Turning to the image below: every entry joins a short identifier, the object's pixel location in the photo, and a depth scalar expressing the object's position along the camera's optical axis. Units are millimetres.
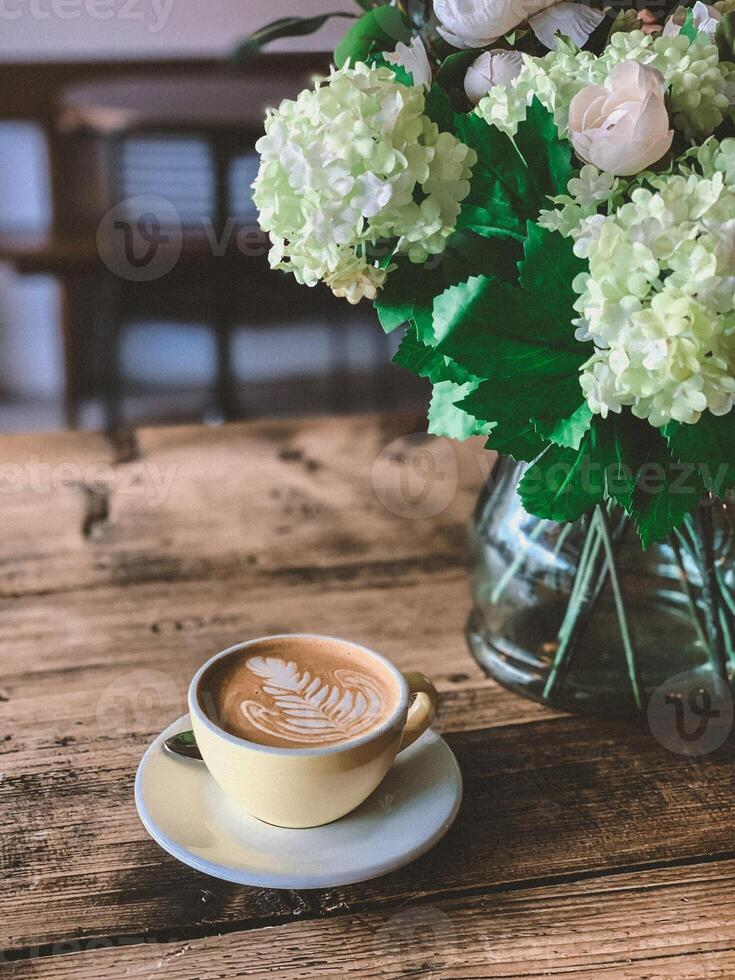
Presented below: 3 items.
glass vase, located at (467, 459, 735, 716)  699
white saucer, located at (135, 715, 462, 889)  530
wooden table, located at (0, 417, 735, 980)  514
